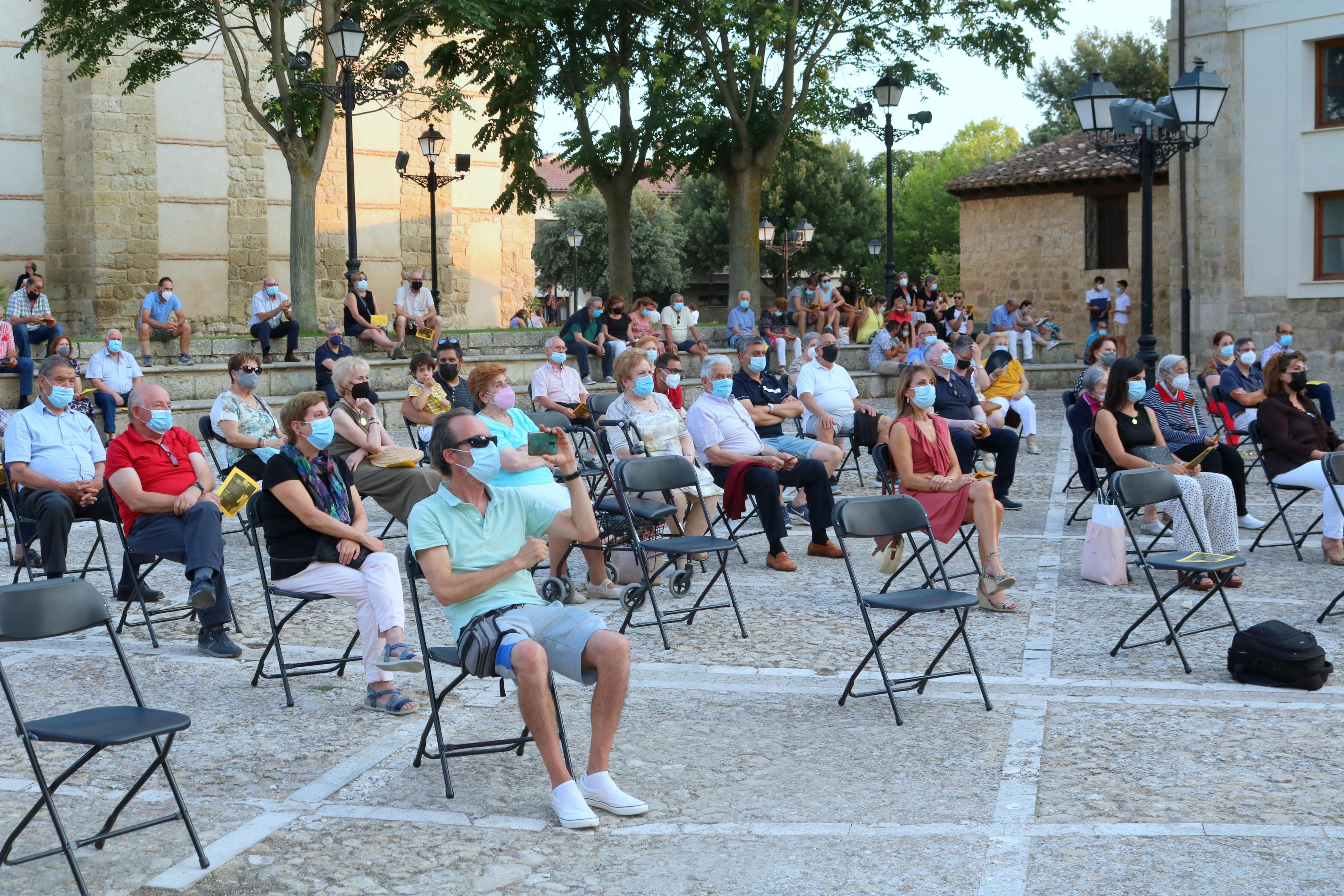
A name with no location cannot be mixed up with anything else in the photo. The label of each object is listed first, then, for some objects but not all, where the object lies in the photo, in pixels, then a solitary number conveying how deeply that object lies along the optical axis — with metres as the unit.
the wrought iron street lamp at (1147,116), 13.12
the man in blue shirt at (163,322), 18.12
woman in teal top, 7.95
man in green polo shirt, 4.56
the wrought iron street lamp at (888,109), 22.75
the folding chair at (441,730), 4.84
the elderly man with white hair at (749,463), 8.88
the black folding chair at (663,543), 7.00
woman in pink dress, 7.70
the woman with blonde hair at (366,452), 8.92
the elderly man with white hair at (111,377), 15.20
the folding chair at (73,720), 3.94
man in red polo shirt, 6.69
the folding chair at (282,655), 5.91
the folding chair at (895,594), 5.66
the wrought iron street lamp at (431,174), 24.70
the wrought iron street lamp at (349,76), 16.12
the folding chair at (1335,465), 8.06
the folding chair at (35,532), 7.80
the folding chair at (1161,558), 6.60
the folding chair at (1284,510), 9.09
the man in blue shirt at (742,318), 22.61
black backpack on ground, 6.01
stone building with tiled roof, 31.92
